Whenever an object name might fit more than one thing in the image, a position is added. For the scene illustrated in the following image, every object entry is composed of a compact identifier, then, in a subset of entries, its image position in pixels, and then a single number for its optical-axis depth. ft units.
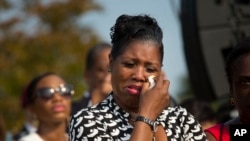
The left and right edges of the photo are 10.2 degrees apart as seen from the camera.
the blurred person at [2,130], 35.95
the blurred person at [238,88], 23.30
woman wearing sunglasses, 37.73
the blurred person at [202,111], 36.86
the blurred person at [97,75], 40.19
